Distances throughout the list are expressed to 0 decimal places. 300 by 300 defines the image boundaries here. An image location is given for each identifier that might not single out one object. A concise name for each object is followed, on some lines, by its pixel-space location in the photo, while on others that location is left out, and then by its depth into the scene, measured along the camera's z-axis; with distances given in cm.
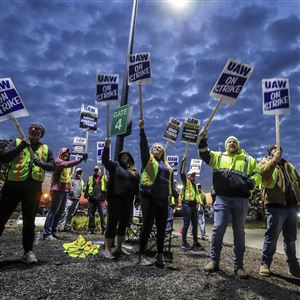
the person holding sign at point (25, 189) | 462
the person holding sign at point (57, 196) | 755
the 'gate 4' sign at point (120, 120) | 653
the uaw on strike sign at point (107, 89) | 659
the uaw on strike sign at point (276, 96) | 527
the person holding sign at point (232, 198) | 481
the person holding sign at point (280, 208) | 506
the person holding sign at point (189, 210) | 798
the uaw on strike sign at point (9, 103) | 498
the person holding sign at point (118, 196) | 559
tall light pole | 716
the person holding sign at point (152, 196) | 519
